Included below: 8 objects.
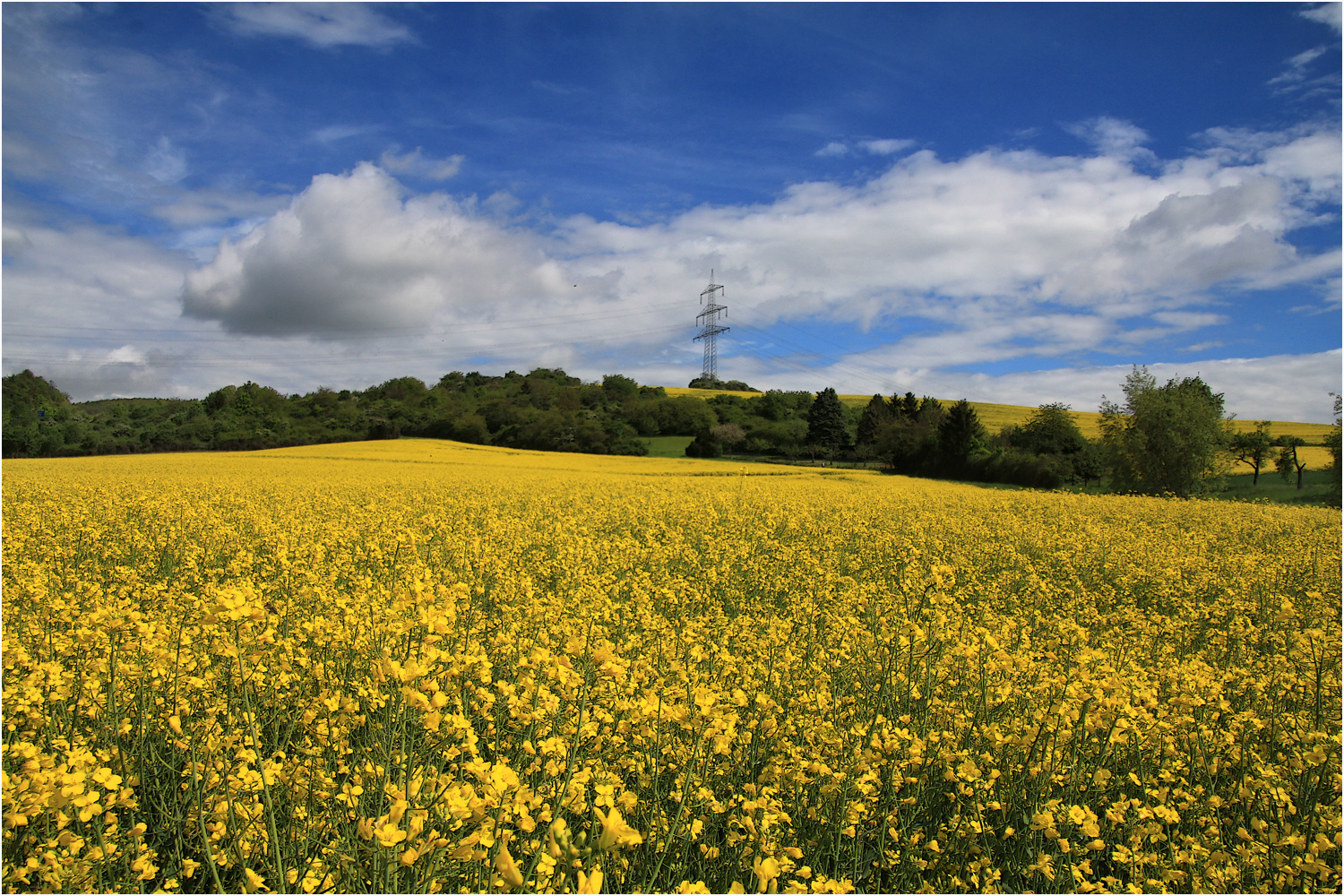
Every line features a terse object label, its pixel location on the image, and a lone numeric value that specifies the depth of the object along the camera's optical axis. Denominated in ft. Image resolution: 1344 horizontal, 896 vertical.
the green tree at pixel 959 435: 145.07
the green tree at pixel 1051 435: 155.43
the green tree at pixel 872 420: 189.71
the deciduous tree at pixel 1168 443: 110.22
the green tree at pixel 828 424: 184.11
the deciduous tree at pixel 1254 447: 152.71
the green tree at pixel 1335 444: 118.40
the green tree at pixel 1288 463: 146.82
